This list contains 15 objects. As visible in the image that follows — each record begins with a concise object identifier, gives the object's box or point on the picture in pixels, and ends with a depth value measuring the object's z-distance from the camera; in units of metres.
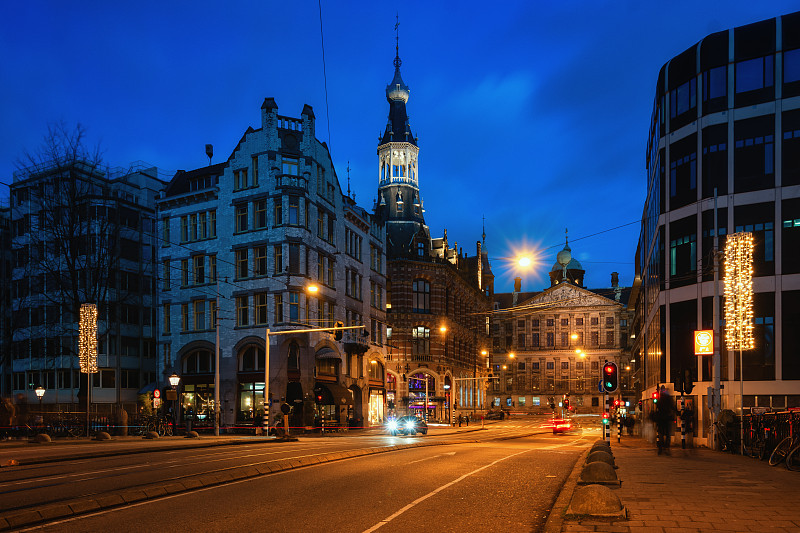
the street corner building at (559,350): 119.12
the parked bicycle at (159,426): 40.31
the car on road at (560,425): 50.75
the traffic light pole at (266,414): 38.61
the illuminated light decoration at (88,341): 36.00
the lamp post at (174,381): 41.62
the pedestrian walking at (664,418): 23.62
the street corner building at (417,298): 75.81
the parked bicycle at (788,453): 16.84
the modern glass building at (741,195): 34.53
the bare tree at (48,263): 53.06
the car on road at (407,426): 44.16
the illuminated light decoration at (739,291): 28.97
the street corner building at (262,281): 48.81
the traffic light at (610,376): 22.28
